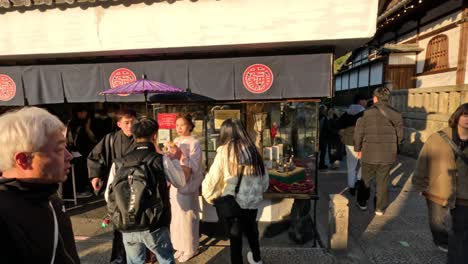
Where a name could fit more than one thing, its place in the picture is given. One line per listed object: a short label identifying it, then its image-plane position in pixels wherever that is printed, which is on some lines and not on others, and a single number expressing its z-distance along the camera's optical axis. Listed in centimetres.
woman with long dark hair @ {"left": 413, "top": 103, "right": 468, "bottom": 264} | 283
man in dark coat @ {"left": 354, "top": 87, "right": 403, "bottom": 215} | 463
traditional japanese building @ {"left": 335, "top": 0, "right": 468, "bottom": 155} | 819
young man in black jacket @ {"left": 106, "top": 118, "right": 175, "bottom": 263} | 239
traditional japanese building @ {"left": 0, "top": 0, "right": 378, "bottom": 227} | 430
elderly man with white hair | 118
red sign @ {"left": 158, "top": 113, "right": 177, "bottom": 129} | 508
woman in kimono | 362
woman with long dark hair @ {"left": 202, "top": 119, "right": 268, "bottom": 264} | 298
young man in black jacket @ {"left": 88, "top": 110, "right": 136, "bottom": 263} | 350
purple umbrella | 407
